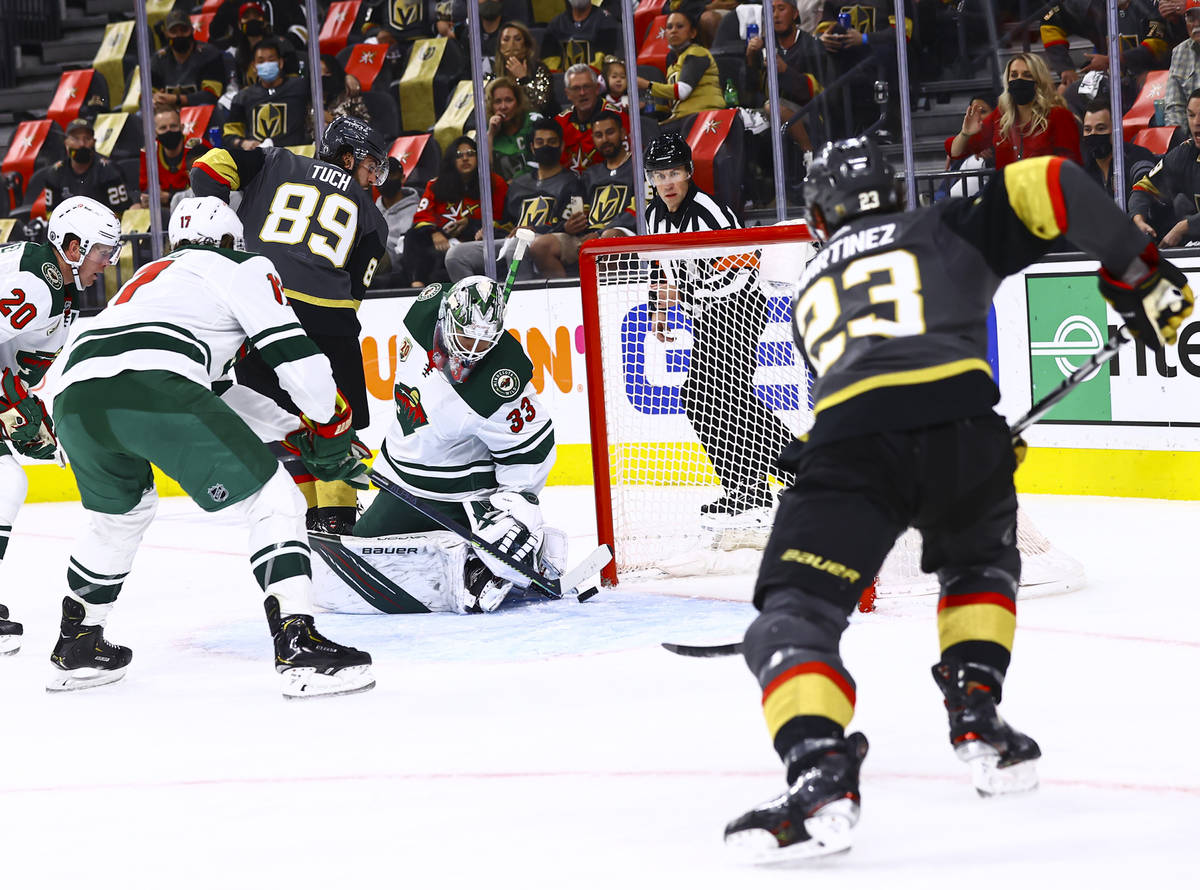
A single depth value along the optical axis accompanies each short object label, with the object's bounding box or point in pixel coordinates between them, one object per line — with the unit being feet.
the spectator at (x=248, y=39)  60.08
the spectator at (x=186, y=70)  60.34
